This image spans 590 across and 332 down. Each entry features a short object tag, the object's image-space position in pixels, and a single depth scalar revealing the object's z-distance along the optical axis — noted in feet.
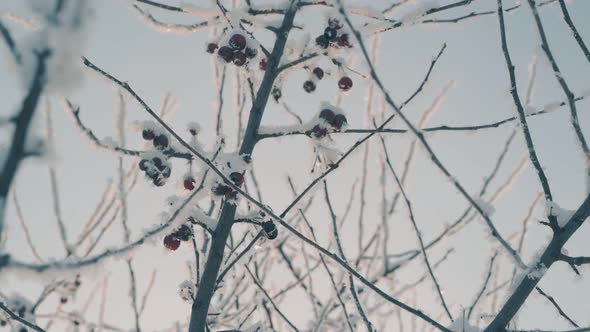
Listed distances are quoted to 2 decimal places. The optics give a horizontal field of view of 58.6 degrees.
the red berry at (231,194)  6.89
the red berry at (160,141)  7.43
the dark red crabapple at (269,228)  6.93
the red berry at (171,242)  7.28
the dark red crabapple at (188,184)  7.41
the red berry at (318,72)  9.02
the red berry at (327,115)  7.47
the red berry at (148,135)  7.50
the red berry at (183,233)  7.14
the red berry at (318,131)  7.45
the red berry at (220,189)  6.87
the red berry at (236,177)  6.91
